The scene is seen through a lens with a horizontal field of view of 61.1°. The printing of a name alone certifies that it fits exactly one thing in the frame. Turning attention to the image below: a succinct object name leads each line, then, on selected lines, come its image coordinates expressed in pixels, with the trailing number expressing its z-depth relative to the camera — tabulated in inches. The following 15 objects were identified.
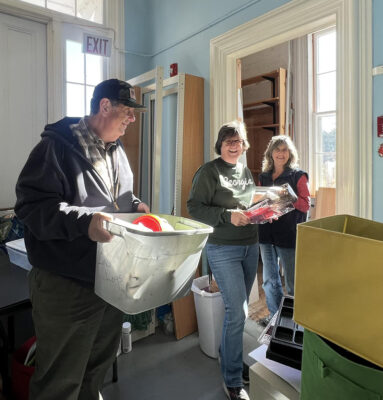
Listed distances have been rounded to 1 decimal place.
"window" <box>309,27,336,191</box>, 147.3
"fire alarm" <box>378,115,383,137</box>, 62.5
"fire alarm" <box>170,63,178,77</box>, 107.0
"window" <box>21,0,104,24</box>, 106.3
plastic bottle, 87.4
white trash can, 86.7
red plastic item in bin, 42.2
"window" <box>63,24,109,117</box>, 111.3
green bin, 23.2
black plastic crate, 35.9
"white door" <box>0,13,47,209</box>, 99.4
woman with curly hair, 84.7
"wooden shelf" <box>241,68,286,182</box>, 153.6
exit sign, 106.6
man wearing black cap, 43.6
